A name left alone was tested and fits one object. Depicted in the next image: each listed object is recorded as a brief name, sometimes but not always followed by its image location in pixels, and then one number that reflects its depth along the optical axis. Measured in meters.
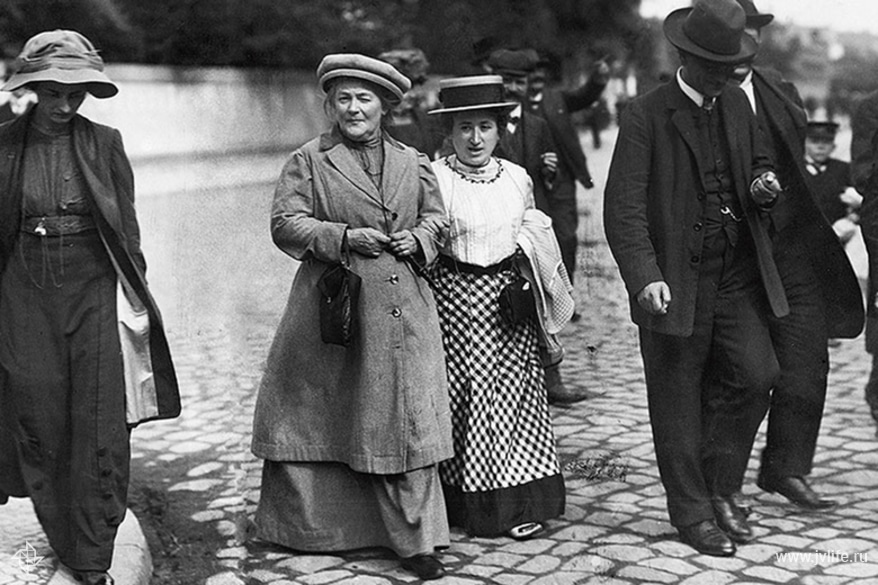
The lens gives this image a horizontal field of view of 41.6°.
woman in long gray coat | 4.44
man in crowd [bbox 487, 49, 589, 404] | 7.07
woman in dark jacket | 4.24
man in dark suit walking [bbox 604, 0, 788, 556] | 4.54
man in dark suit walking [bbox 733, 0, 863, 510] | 4.82
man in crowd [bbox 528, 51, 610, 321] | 7.84
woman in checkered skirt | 4.80
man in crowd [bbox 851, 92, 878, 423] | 4.99
